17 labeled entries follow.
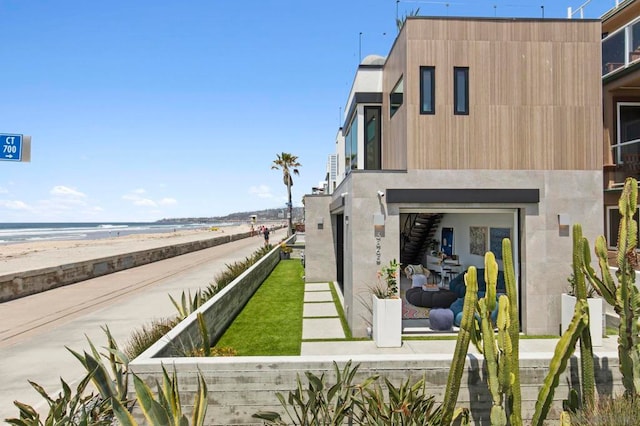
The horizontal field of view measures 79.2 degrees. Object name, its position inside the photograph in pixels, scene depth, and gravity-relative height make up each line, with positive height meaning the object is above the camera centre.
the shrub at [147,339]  6.51 -2.15
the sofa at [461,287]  10.20 -2.20
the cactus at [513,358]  4.89 -1.79
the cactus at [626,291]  5.53 -1.13
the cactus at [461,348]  4.87 -1.70
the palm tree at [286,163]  48.81 +6.92
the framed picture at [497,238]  12.21 -0.73
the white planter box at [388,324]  8.23 -2.29
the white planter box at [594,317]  8.41 -2.23
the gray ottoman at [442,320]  9.38 -2.52
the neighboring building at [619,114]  12.29 +3.48
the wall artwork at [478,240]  13.61 -0.84
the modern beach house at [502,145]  9.05 +1.70
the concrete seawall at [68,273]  14.05 -2.43
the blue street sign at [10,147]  9.02 +1.68
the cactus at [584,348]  5.35 -1.83
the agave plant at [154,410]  4.19 -2.13
